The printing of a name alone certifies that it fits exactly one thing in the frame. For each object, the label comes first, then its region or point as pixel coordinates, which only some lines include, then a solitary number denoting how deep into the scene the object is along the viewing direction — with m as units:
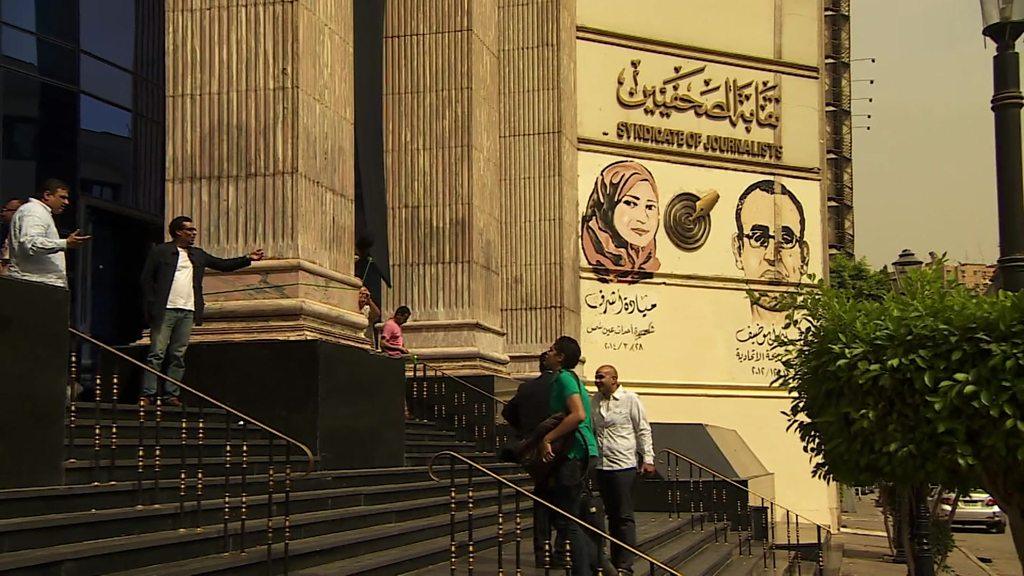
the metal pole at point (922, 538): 14.84
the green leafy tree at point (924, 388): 9.98
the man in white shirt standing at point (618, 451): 10.96
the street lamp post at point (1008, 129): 9.11
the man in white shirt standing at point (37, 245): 9.08
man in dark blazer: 10.73
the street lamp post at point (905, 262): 17.19
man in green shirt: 9.36
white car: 36.75
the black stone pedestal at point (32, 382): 7.67
